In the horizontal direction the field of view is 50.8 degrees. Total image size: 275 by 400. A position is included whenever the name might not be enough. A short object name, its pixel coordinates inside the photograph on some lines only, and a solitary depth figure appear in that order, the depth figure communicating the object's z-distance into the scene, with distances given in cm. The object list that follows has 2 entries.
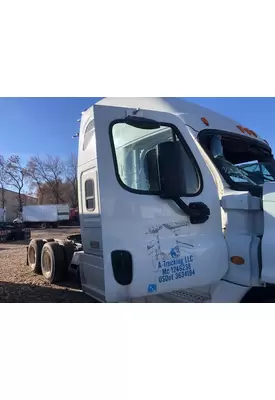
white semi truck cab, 231
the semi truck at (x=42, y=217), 2542
